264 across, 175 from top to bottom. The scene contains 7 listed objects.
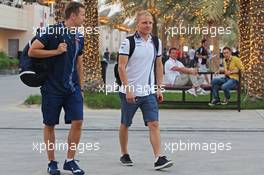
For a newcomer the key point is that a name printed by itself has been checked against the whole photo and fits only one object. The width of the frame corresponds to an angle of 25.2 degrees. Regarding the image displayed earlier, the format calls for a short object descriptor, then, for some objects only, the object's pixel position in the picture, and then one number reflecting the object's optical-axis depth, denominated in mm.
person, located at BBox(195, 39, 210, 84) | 25094
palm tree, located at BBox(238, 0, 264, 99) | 14273
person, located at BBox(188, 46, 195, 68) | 34641
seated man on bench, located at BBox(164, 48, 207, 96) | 13398
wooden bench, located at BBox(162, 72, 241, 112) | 13117
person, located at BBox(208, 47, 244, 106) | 13336
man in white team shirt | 6792
